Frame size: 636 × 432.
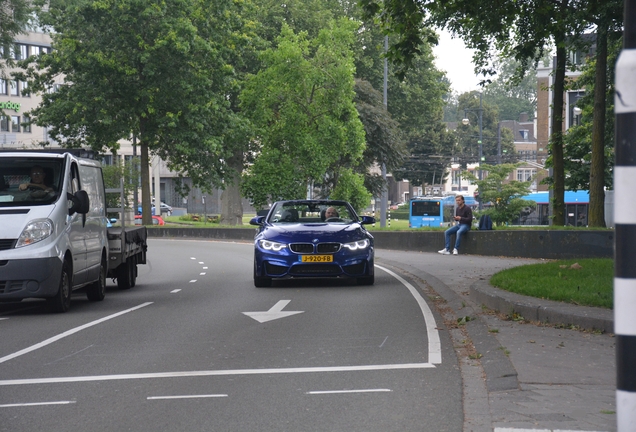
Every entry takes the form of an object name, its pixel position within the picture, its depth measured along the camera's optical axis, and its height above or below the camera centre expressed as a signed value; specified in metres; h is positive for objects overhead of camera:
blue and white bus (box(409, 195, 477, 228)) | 79.38 -0.80
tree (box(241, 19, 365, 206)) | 48.22 +4.64
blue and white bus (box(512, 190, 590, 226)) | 70.75 -0.73
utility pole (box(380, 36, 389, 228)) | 51.25 +0.60
